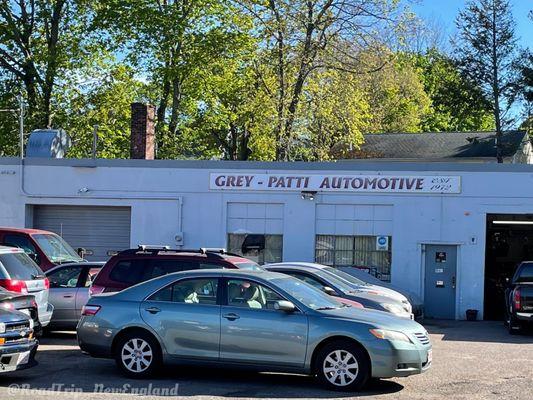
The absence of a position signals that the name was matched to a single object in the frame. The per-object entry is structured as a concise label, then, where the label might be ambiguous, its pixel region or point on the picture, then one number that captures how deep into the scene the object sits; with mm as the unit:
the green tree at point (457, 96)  46250
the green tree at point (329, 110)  37469
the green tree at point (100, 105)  41094
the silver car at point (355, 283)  16078
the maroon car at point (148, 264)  12695
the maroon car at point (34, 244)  17312
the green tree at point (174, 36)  37344
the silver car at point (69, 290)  15352
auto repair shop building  21969
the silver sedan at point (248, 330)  9992
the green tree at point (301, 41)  34562
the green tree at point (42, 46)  40125
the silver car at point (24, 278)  12727
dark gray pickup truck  17438
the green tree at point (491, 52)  45594
